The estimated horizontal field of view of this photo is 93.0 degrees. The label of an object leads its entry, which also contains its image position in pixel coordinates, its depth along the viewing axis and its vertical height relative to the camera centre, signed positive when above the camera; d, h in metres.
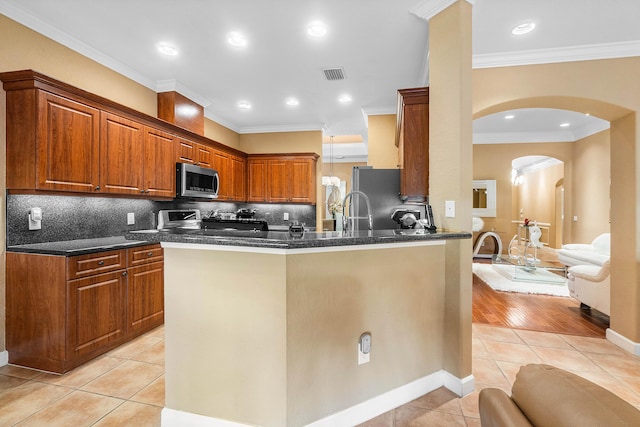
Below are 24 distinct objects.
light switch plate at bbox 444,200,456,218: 2.14 +0.03
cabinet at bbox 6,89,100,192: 2.38 +0.59
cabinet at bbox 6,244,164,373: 2.32 -0.76
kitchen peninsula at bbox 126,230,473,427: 1.54 -0.61
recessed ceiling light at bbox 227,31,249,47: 2.86 +1.69
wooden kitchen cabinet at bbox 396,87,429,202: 2.52 +0.60
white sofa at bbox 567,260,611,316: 3.30 -0.86
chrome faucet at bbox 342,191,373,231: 2.16 -0.07
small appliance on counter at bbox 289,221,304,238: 1.77 -0.09
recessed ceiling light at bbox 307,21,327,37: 2.69 +1.68
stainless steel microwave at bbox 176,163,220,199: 3.86 +0.44
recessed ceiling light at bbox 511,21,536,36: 2.51 +1.56
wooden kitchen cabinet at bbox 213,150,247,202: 4.96 +0.68
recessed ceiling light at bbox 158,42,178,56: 3.04 +1.70
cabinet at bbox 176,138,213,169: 3.97 +0.85
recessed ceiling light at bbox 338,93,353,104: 4.45 +1.72
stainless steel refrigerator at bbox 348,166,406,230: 3.50 +0.26
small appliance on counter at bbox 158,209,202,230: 4.00 -0.07
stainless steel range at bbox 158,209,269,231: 3.13 -0.09
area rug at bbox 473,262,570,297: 4.59 -1.18
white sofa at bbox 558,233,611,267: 4.60 -0.66
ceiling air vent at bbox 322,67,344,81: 3.57 +1.70
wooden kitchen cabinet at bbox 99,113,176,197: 2.95 +0.60
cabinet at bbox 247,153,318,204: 5.61 +0.66
